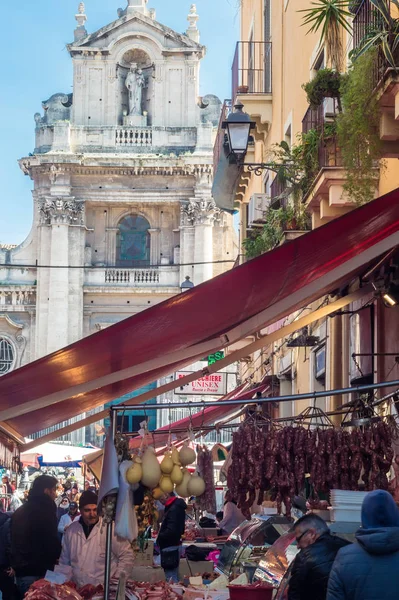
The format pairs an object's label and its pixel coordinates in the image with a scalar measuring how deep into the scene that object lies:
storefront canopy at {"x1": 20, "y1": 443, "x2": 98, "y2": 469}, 27.92
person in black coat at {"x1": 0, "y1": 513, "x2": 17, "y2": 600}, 11.45
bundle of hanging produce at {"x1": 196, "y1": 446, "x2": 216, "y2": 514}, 11.86
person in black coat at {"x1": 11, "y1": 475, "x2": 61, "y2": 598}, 10.17
